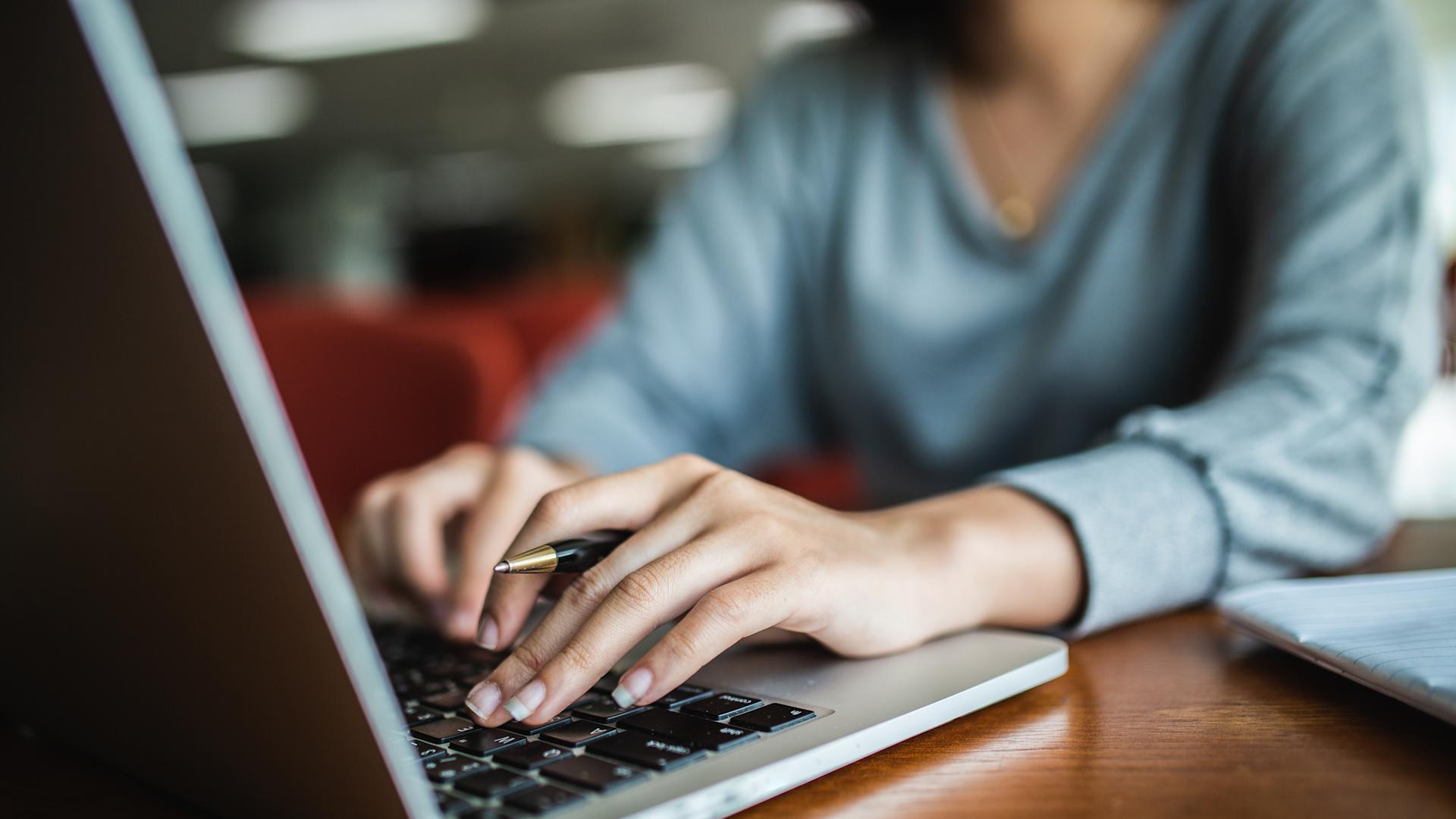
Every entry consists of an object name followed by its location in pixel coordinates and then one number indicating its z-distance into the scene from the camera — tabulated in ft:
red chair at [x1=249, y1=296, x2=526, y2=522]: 4.19
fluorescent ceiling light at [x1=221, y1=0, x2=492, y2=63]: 19.79
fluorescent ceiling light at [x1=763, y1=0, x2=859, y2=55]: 21.93
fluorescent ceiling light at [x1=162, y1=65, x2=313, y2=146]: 24.61
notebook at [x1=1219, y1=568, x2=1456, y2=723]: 1.08
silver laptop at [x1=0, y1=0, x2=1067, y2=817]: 0.72
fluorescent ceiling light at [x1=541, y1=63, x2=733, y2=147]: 27.53
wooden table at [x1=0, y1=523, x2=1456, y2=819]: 0.95
